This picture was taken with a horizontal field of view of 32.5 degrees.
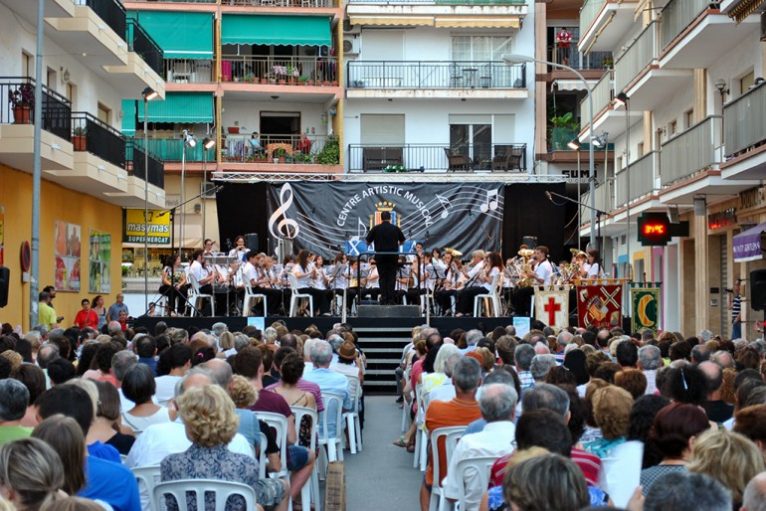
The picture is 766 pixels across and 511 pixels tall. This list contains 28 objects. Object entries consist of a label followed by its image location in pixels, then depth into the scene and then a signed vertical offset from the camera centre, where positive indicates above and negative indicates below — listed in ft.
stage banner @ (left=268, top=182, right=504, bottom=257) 115.34 +7.13
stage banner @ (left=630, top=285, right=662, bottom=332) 74.43 -0.83
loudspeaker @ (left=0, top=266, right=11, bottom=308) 56.18 +0.36
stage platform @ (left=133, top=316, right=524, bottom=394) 80.94 -1.99
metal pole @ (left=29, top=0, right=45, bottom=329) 68.78 +6.48
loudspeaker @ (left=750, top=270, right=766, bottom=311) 52.24 +0.14
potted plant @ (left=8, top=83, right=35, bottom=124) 78.07 +11.30
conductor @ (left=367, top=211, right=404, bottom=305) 82.53 +3.23
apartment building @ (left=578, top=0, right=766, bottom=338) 81.05 +10.80
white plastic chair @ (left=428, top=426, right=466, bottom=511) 32.19 -3.81
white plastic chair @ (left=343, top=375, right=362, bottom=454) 50.83 -4.92
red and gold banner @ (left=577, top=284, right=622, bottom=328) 75.51 -0.61
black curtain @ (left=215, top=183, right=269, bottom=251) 120.16 +7.52
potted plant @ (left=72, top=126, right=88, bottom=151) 91.40 +10.70
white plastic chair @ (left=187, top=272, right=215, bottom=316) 88.58 -0.19
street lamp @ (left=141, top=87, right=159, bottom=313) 98.99 +14.89
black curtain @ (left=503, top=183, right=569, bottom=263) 119.65 +7.22
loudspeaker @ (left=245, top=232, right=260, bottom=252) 104.01 +4.08
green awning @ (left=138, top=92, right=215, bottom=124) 155.33 +21.92
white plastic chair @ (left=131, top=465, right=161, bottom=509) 25.63 -3.55
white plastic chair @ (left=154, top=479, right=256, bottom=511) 23.84 -3.57
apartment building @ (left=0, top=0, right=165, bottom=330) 82.23 +10.24
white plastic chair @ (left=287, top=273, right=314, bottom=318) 87.76 -0.18
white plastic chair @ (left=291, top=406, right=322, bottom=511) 35.06 -5.14
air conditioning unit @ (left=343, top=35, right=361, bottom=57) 162.91 +30.81
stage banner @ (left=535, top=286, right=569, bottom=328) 79.51 -0.83
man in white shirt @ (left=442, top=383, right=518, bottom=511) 27.07 -3.04
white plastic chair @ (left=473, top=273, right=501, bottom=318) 87.20 -0.30
